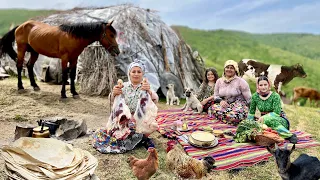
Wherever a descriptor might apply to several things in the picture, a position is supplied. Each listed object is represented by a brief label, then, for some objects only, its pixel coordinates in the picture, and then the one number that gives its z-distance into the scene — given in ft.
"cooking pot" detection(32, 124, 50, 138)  14.13
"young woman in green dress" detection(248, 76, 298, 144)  15.88
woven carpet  13.35
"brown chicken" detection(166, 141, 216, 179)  10.81
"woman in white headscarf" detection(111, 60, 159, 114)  14.35
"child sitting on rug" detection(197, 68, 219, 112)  21.21
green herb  15.22
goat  9.55
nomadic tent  28.68
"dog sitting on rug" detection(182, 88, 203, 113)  21.16
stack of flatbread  9.77
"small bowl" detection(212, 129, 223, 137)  16.43
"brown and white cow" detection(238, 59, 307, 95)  27.61
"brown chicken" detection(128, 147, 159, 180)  9.84
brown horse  23.61
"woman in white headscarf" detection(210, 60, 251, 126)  18.61
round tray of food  14.57
